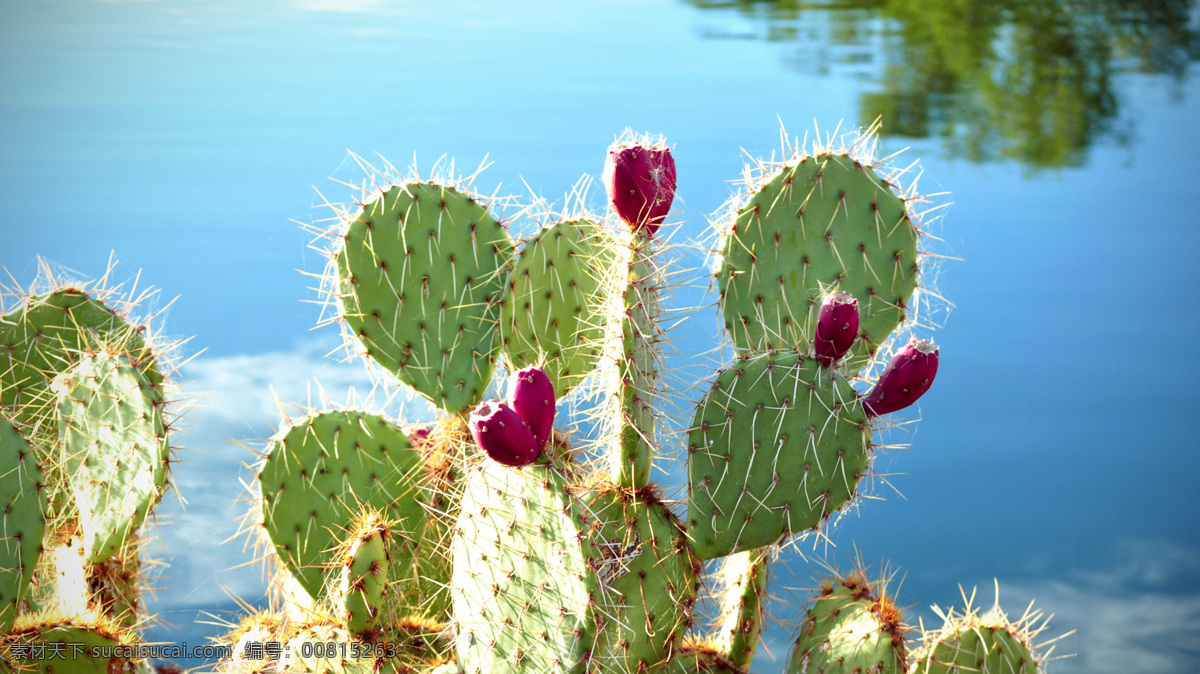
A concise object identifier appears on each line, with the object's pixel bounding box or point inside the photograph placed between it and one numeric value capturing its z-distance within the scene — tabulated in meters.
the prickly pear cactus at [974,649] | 2.72
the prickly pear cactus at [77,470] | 2.73
